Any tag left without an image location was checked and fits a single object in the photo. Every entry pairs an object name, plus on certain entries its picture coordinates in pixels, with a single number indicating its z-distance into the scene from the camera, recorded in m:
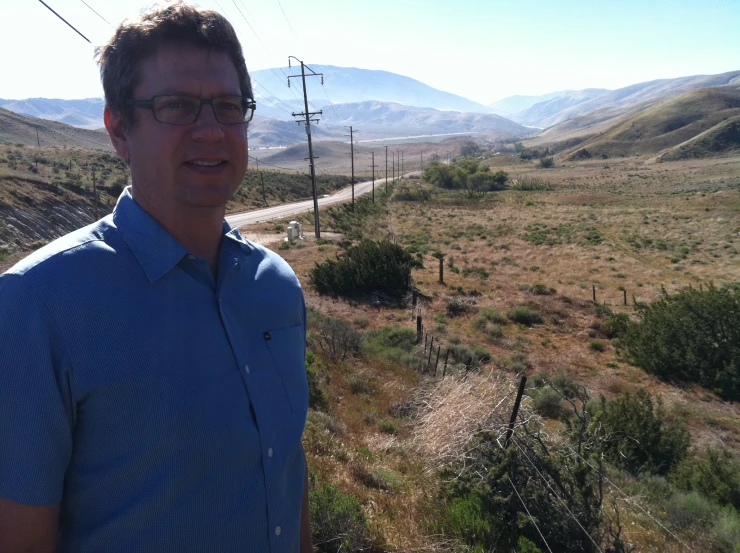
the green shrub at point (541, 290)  21.52
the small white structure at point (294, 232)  27.67
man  1.16
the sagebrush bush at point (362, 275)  19.50
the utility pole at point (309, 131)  27.42
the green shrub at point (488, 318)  16.92
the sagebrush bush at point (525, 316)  17.88
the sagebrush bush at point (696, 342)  12.83
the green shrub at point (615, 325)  16.45
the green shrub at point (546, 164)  121.12
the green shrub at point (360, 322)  15.88
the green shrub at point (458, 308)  18.45
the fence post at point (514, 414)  5.03
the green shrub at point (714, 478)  7.06
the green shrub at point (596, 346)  15.57
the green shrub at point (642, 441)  8.27
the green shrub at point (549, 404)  10.45
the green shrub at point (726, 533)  5.35
